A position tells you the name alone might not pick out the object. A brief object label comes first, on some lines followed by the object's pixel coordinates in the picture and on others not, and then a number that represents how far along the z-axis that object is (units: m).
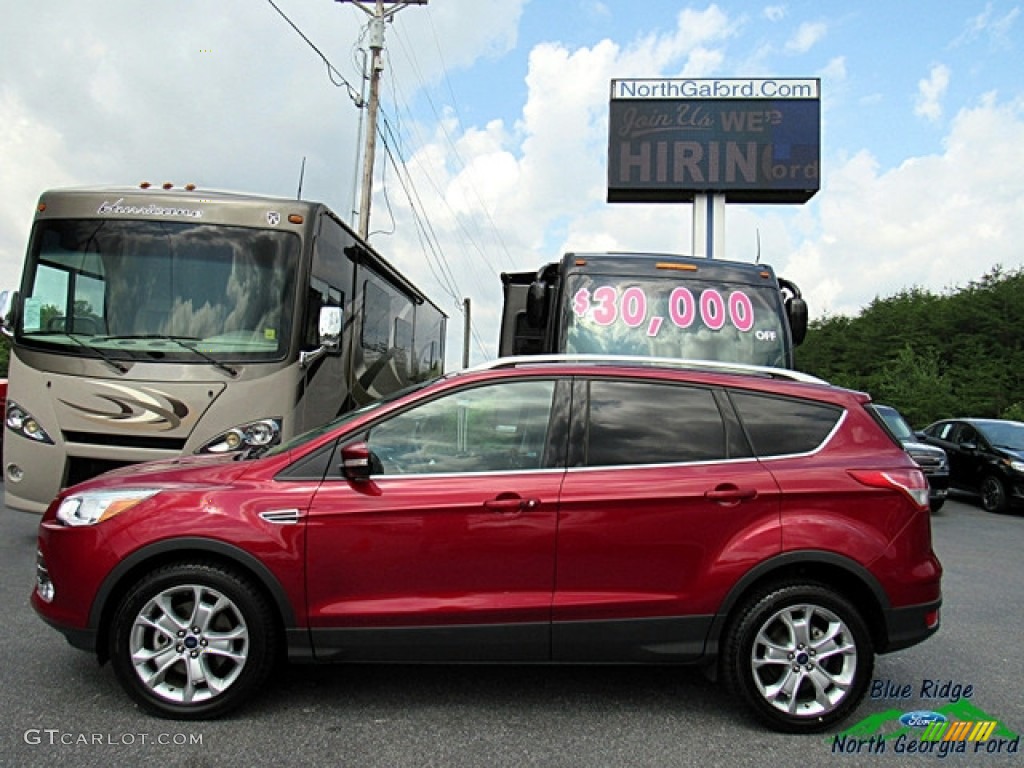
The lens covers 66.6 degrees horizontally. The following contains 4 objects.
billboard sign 19.42
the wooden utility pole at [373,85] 16.45
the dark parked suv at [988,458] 12.02
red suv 3.53
